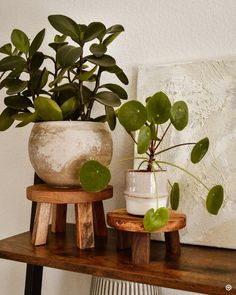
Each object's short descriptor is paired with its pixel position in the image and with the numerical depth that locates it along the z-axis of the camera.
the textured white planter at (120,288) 0.97
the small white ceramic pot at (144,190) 0.80
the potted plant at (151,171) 0.77
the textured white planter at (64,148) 0.89
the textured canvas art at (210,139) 0.97
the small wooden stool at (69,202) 0.88
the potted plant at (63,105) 0.89
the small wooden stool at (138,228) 0.77
